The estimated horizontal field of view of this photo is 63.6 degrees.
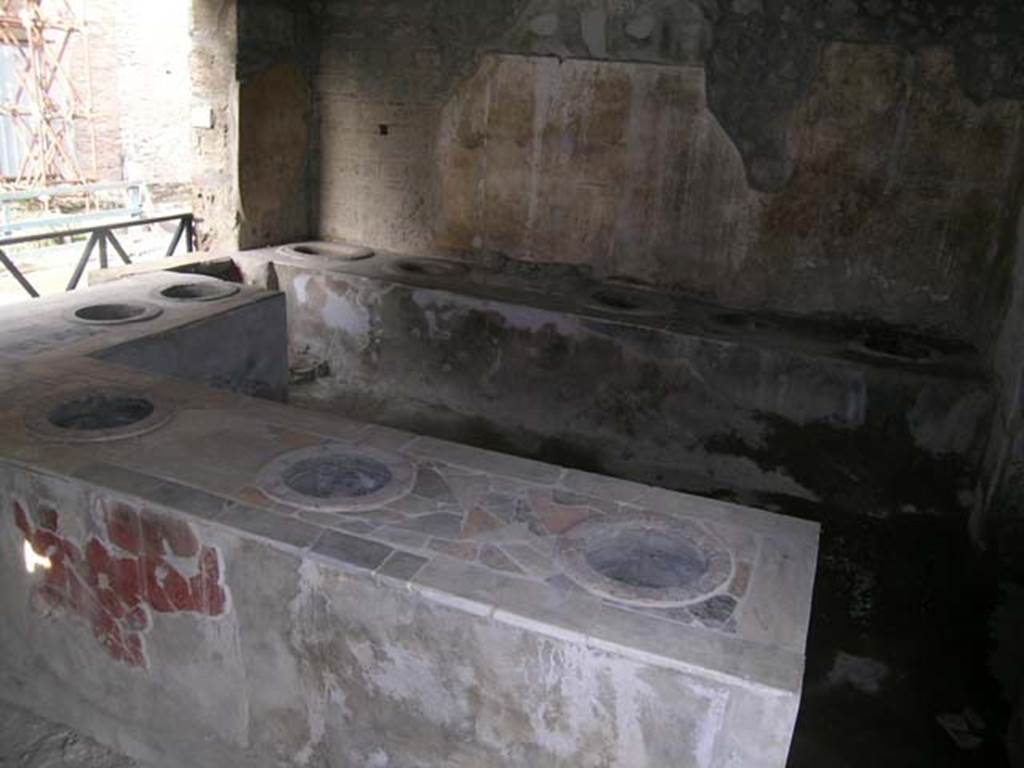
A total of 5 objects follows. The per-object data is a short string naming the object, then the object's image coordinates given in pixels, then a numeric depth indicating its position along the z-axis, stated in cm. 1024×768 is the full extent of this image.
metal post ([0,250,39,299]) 556
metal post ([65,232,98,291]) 598
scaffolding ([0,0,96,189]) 1314
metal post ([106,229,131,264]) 632
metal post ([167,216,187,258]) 700
